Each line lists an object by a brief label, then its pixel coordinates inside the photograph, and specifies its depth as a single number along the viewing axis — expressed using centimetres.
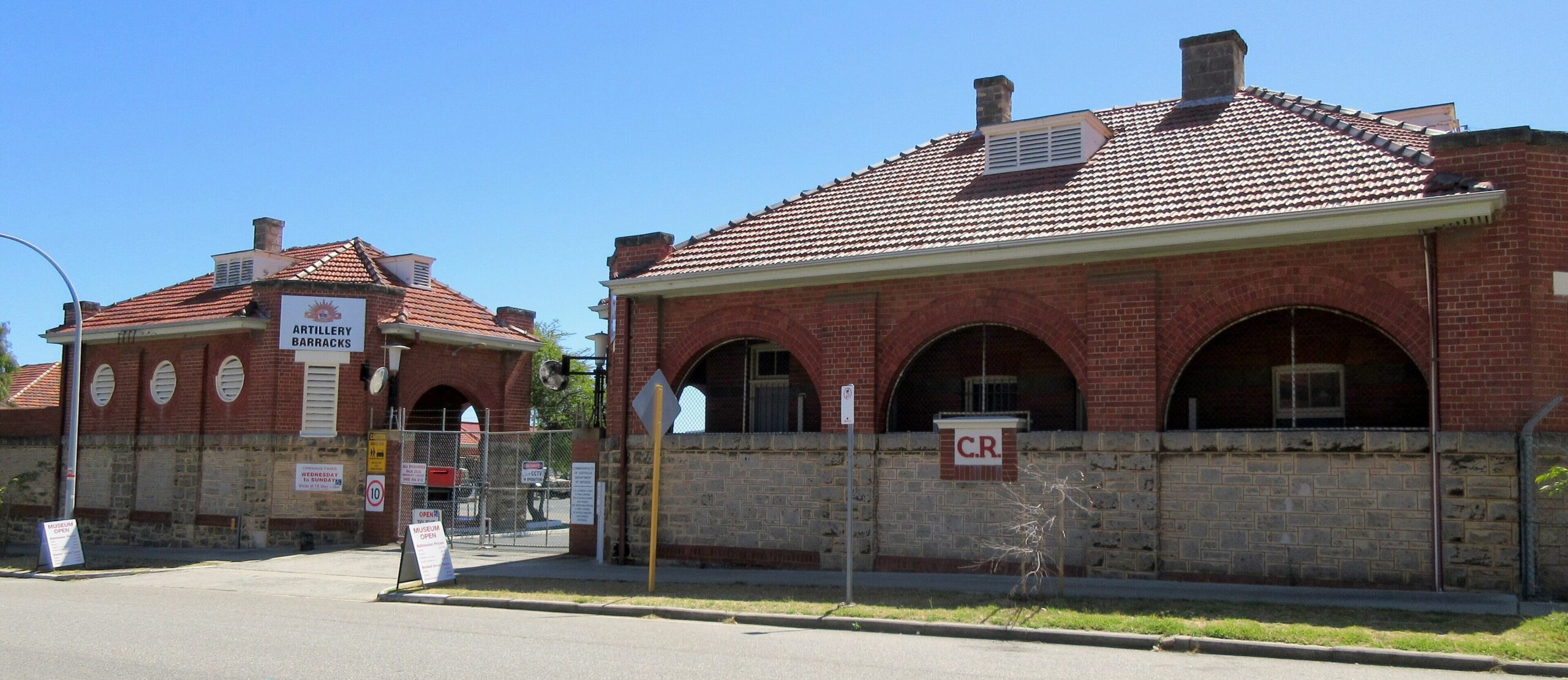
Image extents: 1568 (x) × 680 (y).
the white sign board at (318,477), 2314
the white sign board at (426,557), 1571
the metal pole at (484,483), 2150
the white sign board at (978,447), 1551
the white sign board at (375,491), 2256
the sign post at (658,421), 1433
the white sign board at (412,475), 2264
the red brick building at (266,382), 2331
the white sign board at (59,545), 2005
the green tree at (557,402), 5047
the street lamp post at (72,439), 2103
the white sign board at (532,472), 2247
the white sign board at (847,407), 1294
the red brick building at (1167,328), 1291
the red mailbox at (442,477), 2341
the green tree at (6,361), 5615
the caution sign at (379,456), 2323
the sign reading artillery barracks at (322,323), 2334
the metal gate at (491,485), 2248
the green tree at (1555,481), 1122
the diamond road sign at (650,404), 1434
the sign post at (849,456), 1288
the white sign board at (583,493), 1941
